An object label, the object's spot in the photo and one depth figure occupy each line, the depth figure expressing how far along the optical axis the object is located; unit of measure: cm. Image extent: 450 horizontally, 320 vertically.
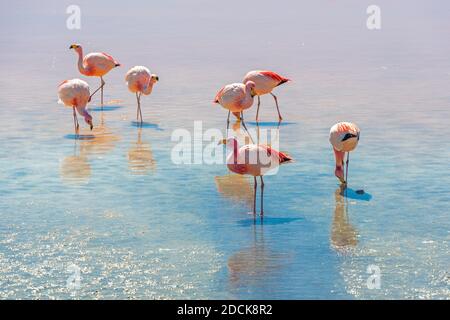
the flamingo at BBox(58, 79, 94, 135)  1527
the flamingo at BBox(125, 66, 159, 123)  1691
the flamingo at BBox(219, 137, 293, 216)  1018
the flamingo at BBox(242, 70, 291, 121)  1622
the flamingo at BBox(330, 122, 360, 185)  1125
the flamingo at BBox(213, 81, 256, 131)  1488
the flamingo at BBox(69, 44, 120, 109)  1847
